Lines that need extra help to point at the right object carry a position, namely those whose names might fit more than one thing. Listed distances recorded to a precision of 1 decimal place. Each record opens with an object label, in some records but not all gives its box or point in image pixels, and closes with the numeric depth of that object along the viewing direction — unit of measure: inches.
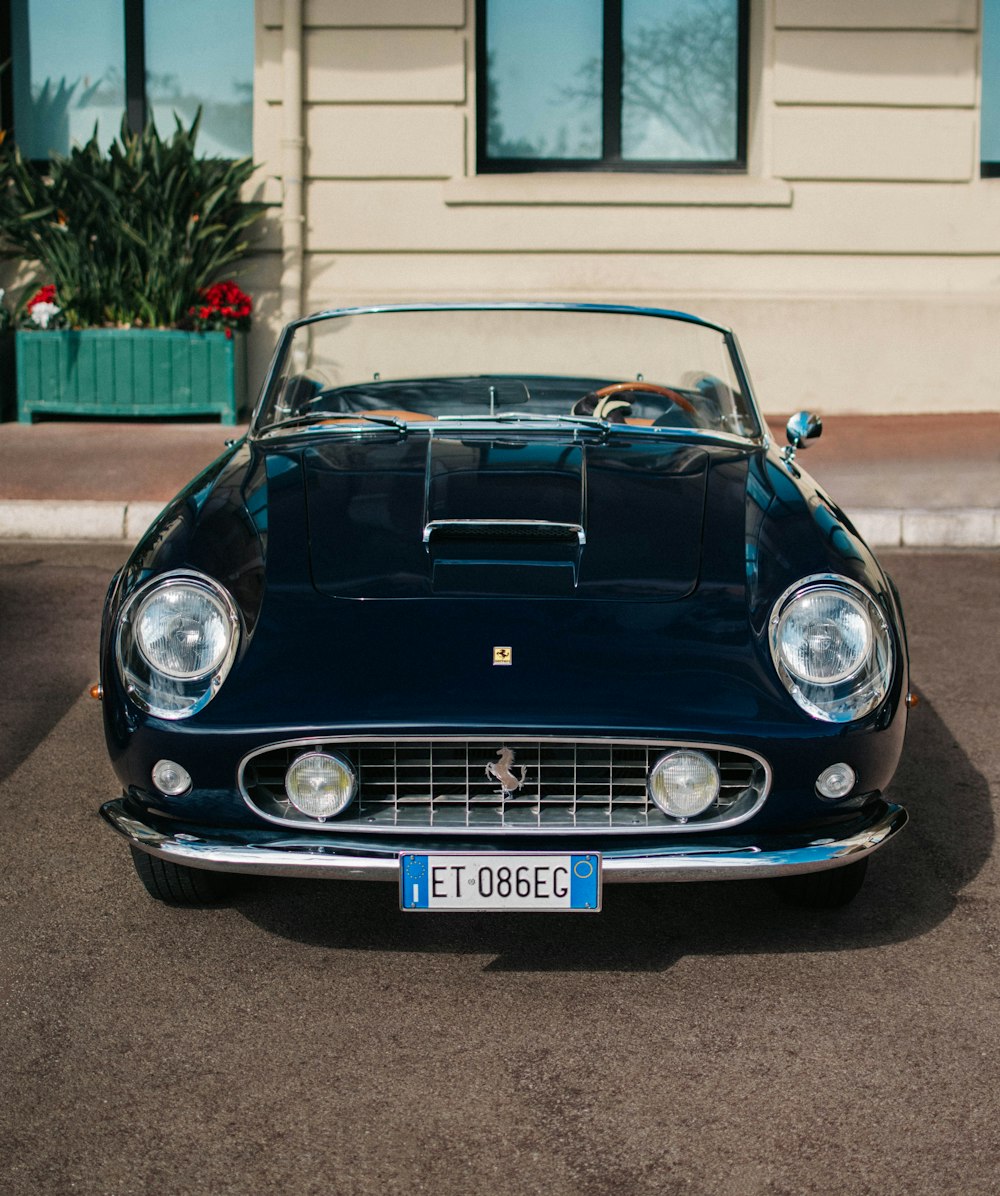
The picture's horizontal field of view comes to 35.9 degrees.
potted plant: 385.7
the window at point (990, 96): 440.5
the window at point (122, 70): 435.2
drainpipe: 406.9
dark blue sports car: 111.6
